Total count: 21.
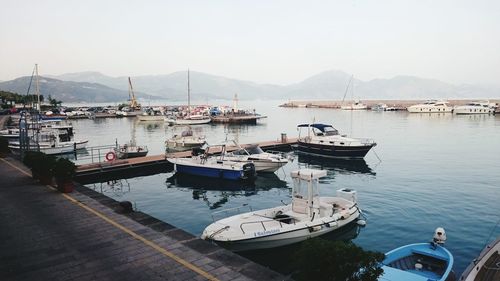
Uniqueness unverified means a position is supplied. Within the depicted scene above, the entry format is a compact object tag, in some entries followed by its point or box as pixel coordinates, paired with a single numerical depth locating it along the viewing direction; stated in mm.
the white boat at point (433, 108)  136125
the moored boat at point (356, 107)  178412
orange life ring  34006
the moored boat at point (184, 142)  50531
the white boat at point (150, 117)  112162
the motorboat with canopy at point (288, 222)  15862
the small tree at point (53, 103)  159250
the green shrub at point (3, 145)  34406
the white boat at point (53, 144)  45562
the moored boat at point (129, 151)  41438
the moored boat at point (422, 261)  12758
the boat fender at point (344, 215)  18877
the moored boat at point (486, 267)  10733
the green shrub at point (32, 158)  22064
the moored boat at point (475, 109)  122688
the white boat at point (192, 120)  97450
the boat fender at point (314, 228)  17092
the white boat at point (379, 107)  168500
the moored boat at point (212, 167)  30906
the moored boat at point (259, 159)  33562
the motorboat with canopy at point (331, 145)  42075
